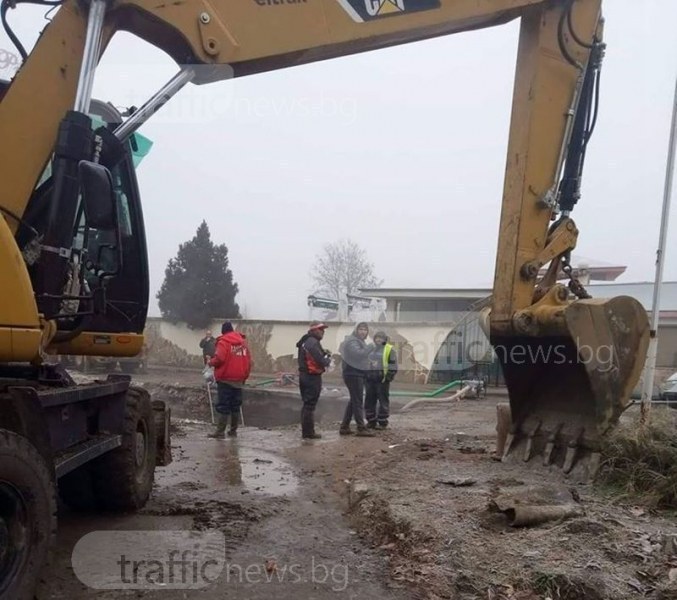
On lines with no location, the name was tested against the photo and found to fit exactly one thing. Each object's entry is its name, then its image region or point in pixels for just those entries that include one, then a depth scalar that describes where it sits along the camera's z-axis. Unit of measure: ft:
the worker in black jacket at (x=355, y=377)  34.37
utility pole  23.58
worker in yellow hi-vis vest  35.53
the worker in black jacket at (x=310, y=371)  33.04
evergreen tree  104.21
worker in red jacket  33.30
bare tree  171.53
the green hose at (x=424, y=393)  55.88
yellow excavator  11.90
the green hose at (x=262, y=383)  67.55
